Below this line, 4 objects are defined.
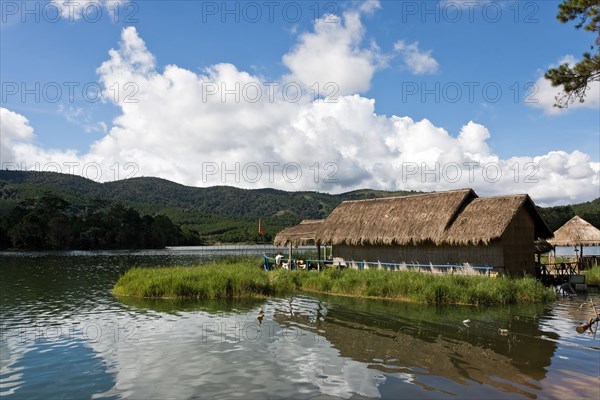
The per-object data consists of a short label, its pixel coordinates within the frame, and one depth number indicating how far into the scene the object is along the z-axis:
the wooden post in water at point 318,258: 30.66
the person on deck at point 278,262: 34.39
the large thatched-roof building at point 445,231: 25.23
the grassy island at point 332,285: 21.59
